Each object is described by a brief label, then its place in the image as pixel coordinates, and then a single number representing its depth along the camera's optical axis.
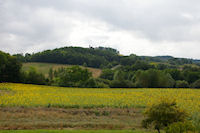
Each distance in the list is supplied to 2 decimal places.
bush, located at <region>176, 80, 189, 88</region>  81.31
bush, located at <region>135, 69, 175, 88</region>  79.56
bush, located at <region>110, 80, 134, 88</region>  73.94
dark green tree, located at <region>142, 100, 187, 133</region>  14.03
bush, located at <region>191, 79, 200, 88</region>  77.88
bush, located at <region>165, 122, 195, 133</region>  10.78
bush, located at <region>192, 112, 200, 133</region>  12.84
